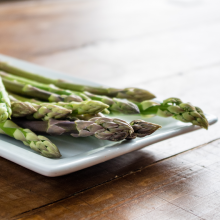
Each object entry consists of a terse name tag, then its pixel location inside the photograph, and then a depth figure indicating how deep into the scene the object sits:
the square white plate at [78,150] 0.60
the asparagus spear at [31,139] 0.62
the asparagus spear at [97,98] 0.70
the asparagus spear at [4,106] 0.66
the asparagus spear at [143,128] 0.65
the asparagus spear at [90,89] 0.74
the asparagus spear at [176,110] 0.68
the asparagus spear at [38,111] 0.68
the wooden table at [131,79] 0.59
